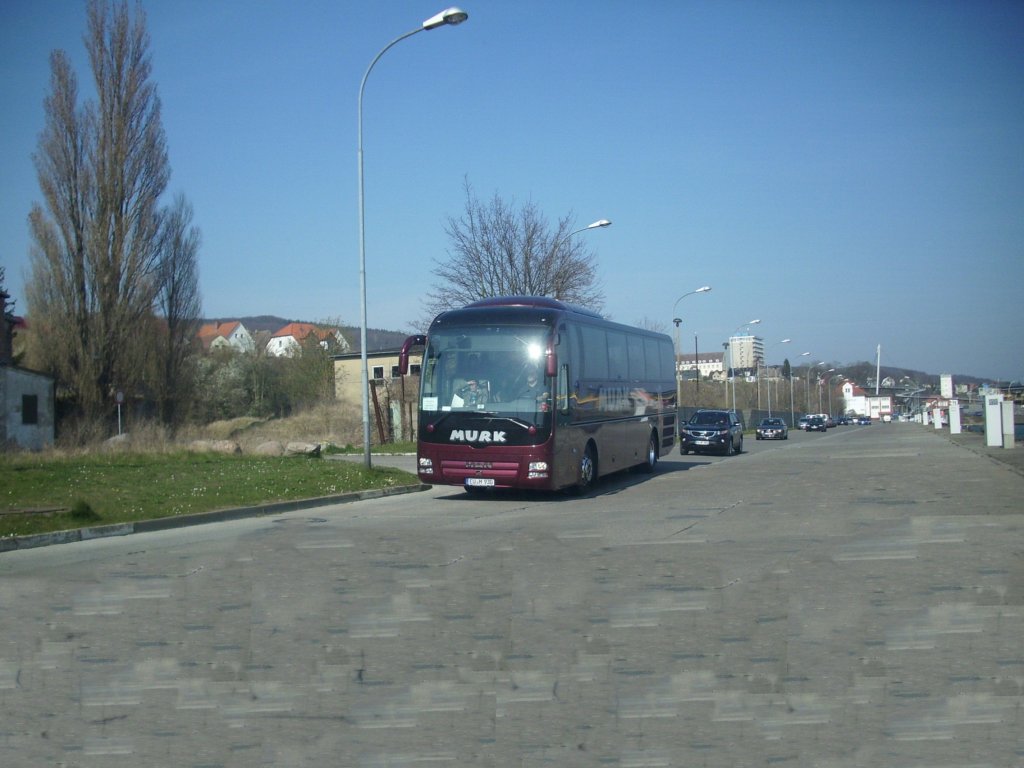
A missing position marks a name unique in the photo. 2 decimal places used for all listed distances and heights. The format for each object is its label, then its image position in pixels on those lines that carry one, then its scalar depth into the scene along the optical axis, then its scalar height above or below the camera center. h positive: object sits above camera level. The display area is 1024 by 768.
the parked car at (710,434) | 37.28 -1.60
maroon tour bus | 17.27 +0.01
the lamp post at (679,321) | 55.33 +4.30
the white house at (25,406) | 39.97 +0.16
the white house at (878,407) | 196.62 -3.81
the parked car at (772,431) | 61.28 -2.54
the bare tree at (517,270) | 39.69 +5.25
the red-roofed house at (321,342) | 75.25 +5.04
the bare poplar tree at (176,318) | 47.78 +4.50
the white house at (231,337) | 73.94 +6.58
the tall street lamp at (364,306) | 21.42 +2.19
